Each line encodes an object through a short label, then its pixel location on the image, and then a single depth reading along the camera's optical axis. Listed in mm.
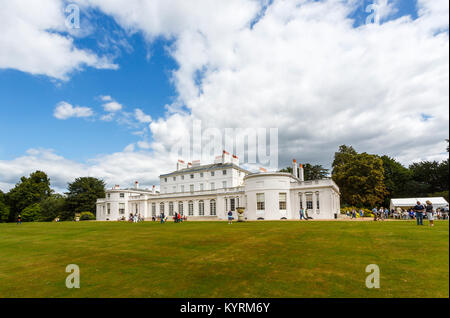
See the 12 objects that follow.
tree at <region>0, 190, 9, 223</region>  66188
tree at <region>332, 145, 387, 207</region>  43938
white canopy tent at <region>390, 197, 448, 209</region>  24130
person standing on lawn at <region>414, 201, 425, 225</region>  14137
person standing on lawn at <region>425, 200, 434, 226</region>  12127
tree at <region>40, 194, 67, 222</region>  65438
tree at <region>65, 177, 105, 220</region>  65000
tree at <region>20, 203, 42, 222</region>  64500
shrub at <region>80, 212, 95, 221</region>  60062
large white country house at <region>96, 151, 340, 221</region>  35531
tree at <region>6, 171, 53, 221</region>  68812
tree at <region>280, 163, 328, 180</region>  66750
